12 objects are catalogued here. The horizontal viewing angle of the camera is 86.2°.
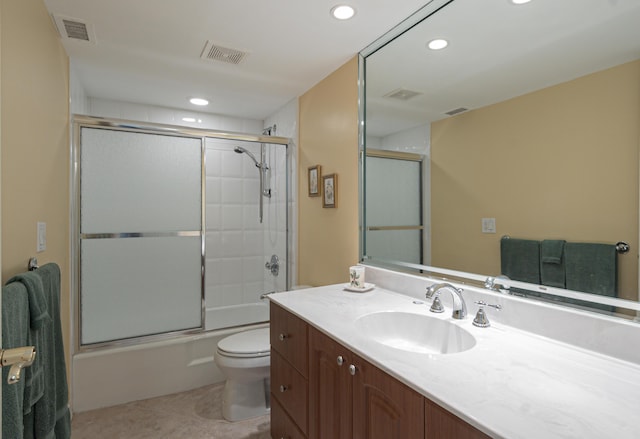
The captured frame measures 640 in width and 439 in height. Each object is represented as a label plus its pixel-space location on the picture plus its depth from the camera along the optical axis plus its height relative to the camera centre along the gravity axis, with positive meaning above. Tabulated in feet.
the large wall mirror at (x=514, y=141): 3.39 +1.04
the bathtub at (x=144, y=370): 7.23 -3.28
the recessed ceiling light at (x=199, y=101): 9.62 +3.52
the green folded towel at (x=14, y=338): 3.02 -1.11
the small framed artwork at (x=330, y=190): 7.56 +0.75
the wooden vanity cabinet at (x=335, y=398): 2.83 -1.83
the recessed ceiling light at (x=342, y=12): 5.35 +3.39
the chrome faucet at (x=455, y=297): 4.41 -0.97
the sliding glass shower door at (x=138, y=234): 7.55 -0.23
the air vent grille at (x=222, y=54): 6.61 +3.43
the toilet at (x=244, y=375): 6.69 -2.99
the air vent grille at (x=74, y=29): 5.64 +3.37
